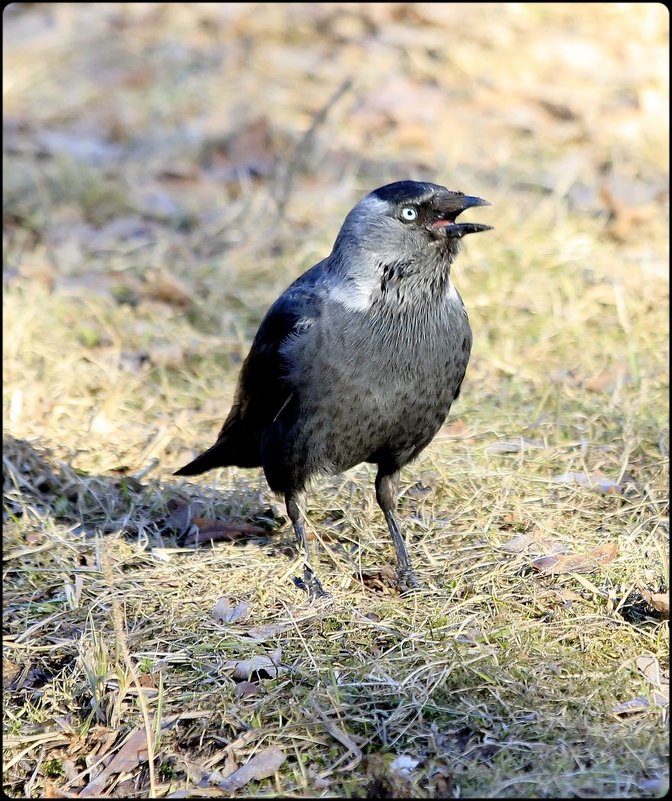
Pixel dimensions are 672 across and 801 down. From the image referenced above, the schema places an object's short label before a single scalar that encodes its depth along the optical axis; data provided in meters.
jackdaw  7.57
